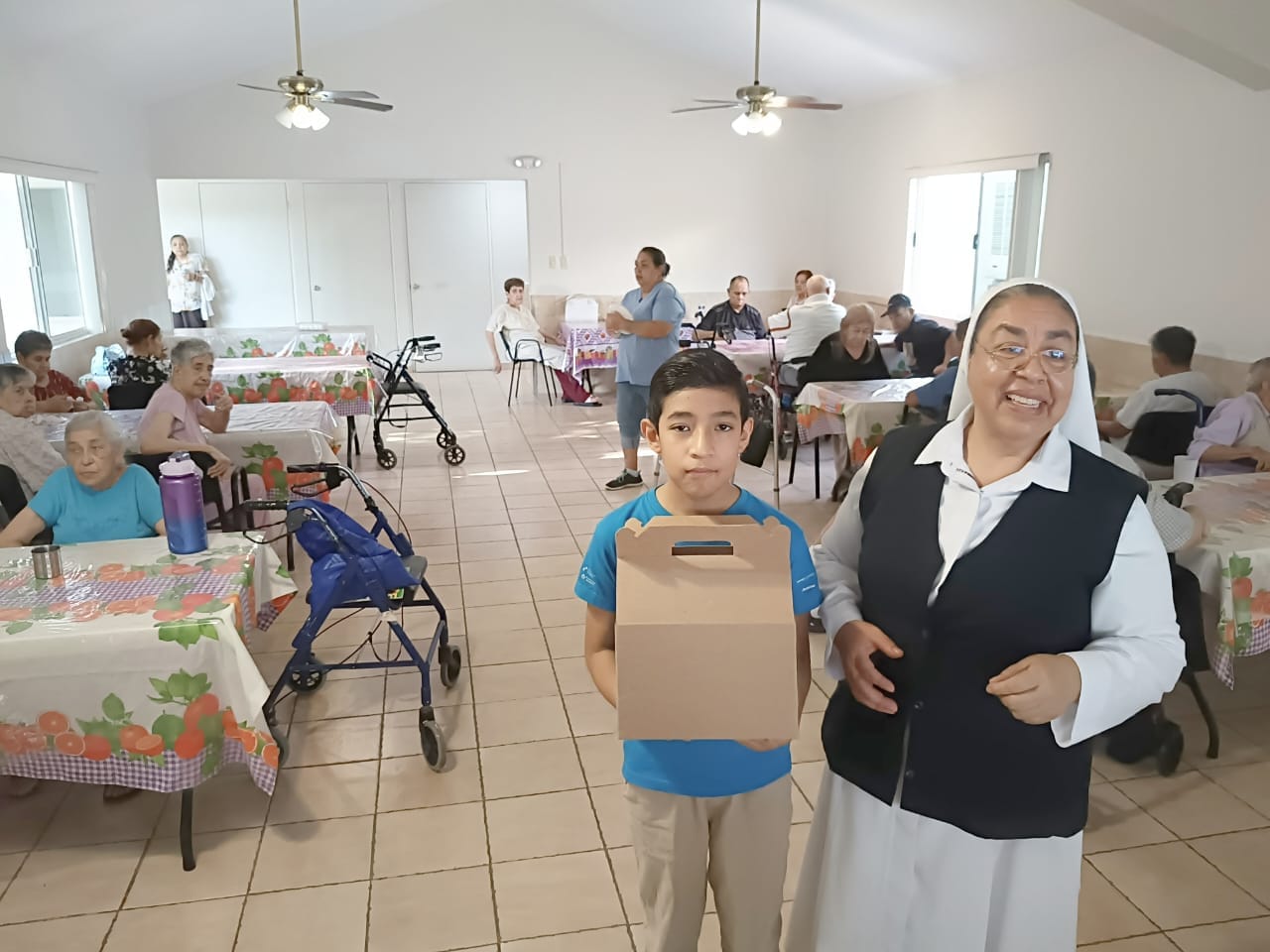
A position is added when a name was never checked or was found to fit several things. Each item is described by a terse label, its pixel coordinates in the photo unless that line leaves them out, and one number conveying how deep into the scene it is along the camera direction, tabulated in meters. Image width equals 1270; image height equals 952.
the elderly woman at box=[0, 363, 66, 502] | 3.60
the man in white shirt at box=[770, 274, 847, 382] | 6.43
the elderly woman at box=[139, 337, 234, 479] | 3.87
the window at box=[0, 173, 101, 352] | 6.11
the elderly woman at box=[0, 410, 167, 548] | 2.75
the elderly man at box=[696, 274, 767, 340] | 8.05
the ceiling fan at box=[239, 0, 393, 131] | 5.17
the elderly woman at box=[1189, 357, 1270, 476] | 3.59
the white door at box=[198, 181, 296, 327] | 9.49
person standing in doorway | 9.21
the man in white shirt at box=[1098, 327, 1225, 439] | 4.13
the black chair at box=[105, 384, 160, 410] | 5.10
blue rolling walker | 2.74
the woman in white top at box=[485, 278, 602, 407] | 8.42
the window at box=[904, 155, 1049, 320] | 6.43
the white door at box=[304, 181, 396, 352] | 9.59
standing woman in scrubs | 5.23
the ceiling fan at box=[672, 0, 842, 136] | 6.15
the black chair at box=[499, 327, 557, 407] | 8.54
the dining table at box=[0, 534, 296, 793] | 2.17
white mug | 3.04
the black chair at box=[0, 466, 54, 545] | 3.45
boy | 1.39
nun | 1.26
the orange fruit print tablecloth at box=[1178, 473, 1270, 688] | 2.48
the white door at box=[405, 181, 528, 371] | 9.80
